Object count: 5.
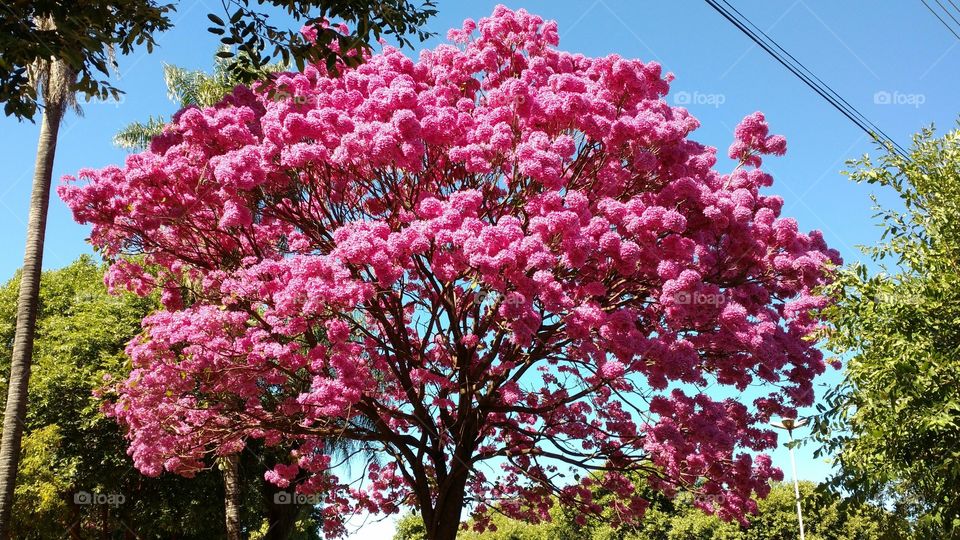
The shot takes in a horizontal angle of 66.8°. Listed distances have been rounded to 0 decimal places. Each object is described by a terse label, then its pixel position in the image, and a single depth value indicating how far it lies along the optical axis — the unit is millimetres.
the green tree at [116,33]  7012
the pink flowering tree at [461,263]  8766
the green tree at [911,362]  6664
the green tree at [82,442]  17500
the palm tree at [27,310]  11719
